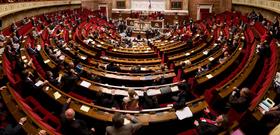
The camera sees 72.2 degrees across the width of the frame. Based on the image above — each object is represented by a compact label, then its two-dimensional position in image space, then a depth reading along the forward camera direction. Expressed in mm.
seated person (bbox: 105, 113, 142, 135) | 2200
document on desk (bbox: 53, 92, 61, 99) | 3414
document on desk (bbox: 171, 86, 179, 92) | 3943
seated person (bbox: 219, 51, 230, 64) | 5142
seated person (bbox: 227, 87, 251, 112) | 2617
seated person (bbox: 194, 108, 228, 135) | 2360
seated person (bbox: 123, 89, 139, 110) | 3237
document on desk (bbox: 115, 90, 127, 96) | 3832
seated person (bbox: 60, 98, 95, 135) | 2444
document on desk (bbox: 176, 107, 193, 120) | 2930
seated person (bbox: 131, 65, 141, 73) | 5174
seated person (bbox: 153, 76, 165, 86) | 4416
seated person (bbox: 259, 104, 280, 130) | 2293
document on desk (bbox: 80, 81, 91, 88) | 4013
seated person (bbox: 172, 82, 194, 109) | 3029
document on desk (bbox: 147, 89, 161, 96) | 3804
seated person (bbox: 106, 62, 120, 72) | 5217
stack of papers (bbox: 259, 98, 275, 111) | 2583
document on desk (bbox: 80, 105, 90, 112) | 3101
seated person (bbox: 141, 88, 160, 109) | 3582
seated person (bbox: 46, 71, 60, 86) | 4107
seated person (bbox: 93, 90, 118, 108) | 3544
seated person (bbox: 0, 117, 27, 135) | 2331
